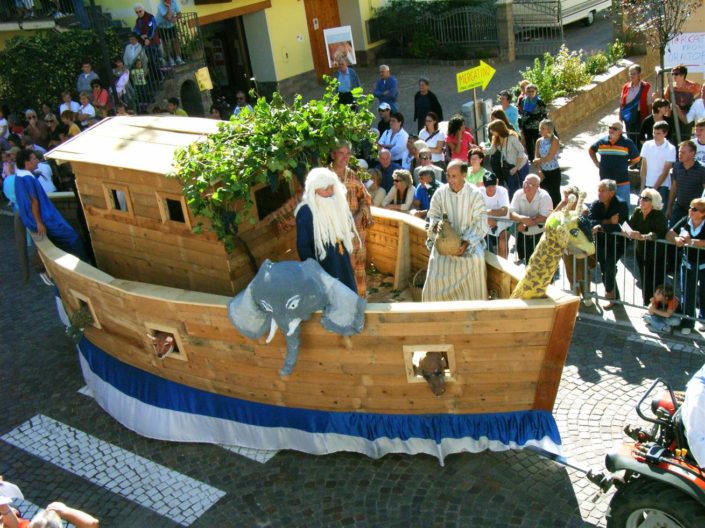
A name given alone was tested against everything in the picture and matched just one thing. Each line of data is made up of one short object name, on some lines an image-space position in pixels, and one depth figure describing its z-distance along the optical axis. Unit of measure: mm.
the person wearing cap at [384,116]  13305
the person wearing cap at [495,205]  9320
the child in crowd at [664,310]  8031
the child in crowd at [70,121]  14531
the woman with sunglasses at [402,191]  9445
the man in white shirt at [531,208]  9094
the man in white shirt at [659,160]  9766
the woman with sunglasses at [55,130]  14781
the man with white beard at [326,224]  6445
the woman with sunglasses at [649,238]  8219
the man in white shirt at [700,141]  9352
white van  22125
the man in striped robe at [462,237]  6953
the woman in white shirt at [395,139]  12094
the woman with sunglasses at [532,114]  13141
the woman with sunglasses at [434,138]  12180
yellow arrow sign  12859
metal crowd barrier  7984
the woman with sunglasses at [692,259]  7785
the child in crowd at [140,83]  17109
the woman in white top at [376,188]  9945
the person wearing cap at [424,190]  9422
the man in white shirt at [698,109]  11466
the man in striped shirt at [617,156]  9836
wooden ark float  6047
